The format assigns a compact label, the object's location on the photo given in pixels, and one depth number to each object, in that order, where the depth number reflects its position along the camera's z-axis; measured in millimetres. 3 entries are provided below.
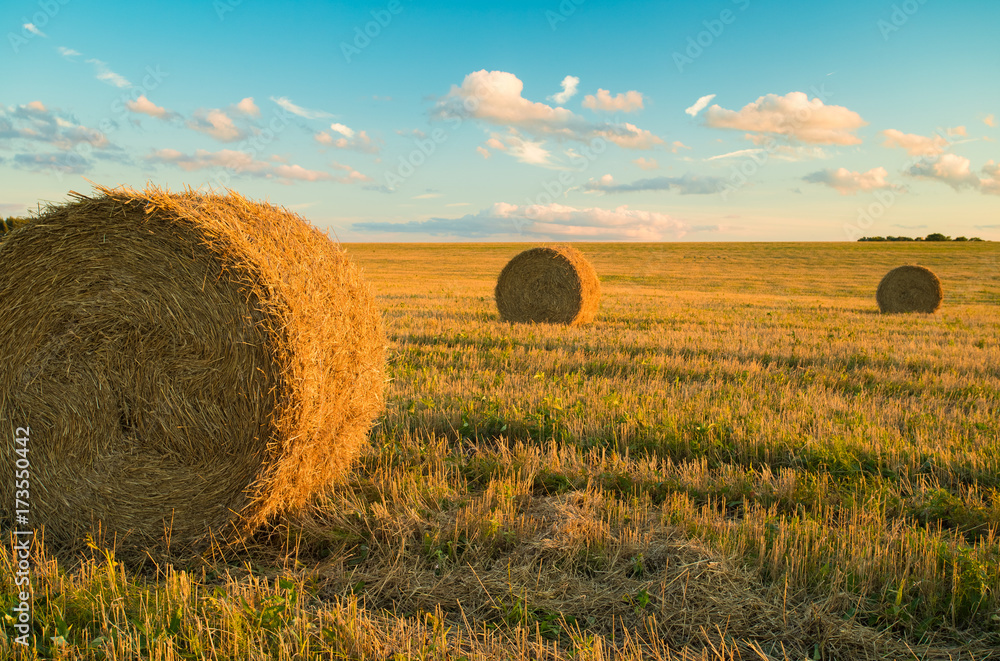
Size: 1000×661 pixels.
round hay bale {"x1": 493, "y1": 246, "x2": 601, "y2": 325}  15742
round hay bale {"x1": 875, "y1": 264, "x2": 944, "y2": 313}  21906
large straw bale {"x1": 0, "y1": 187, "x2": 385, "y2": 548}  4176
